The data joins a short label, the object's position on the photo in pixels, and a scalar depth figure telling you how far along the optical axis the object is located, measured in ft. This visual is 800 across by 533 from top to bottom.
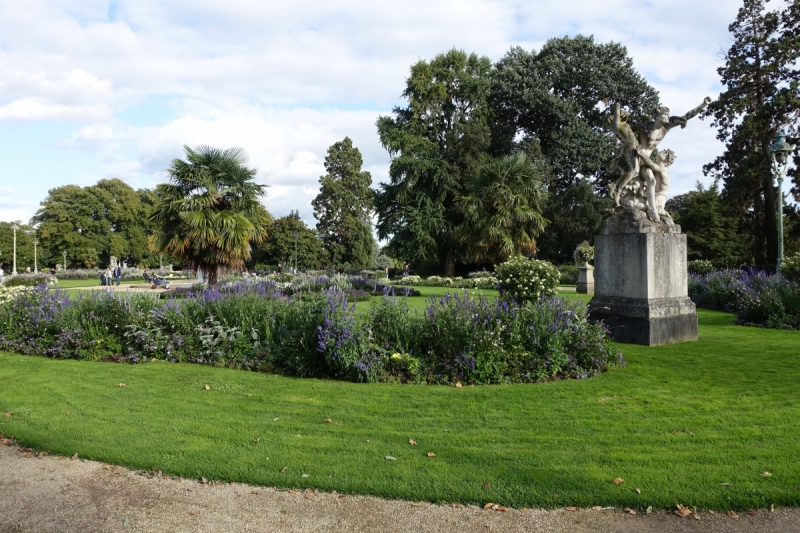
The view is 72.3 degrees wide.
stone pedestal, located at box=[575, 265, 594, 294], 74.49
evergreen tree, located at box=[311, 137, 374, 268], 177.88
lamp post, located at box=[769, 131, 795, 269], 51.90
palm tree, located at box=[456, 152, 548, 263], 85.61
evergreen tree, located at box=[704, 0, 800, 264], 89.61
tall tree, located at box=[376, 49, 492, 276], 115.55
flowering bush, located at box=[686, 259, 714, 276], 69.77
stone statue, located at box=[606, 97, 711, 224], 31.32
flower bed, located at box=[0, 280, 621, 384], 22.02
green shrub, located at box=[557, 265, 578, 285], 103.00
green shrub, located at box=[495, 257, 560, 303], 36.65
